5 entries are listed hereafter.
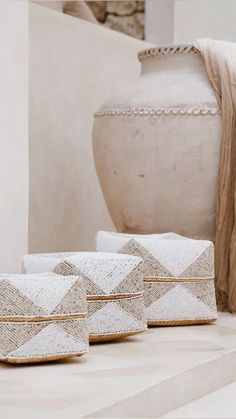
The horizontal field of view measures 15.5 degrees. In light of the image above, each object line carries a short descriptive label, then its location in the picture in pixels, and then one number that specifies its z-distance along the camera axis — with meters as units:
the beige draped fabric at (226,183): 3.04
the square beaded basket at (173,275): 2.67
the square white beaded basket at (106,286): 2.34
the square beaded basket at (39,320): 2.06
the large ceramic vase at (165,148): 3.07
